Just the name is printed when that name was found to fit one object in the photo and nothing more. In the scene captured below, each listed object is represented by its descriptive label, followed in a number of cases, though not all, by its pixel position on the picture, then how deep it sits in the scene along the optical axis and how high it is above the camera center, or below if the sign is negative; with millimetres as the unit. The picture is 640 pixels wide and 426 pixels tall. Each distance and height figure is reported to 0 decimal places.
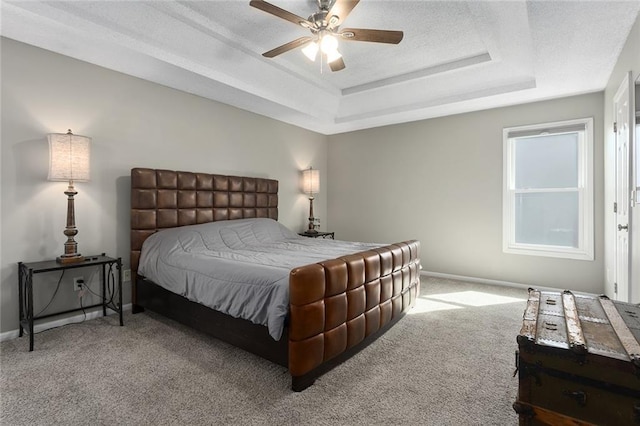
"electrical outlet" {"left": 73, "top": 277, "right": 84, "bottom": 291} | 2887 -659
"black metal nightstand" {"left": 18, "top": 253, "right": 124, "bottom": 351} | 2340 -511
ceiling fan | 2098 +1344
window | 3701 +279
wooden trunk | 983 -531
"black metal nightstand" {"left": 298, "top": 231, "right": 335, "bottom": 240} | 4984 -359
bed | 1854 -582
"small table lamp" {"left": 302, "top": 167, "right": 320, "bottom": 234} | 5148 +486
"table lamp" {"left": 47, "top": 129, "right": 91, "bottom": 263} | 2551 +387
